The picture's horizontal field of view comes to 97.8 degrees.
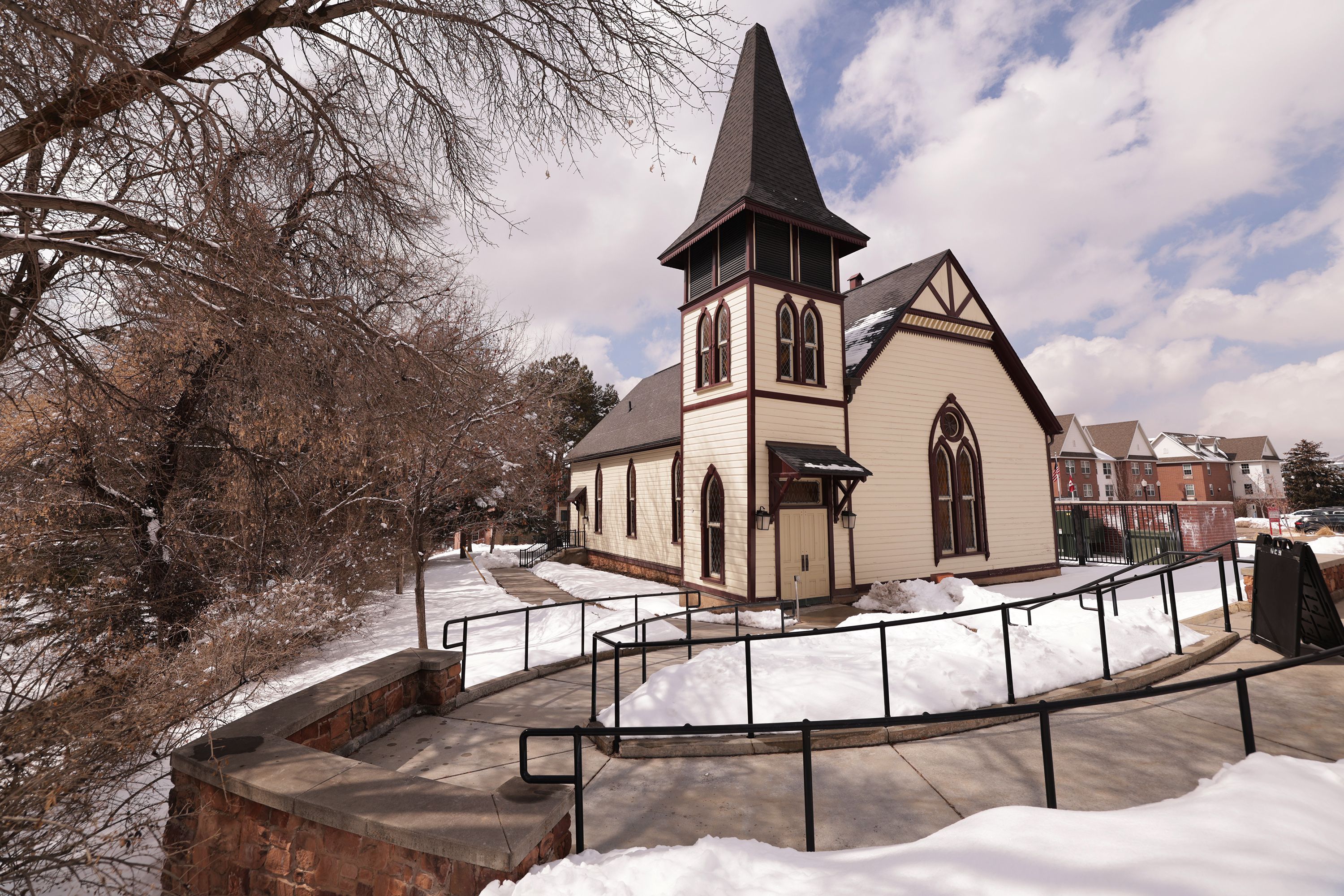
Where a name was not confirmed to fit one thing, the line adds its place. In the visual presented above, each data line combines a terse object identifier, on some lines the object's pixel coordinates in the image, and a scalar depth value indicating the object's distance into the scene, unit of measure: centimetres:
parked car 3791
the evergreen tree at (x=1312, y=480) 4931
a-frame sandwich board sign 600
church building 1350
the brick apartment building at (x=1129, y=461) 6594
